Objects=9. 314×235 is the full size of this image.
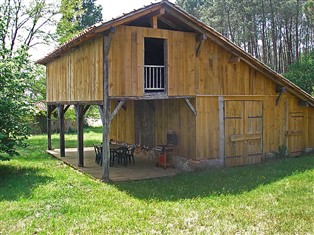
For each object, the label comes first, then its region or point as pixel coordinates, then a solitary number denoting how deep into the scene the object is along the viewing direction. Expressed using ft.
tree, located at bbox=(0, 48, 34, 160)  36.04
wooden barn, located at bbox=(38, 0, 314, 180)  34.63
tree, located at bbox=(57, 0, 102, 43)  88.38
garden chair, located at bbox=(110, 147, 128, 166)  44.47
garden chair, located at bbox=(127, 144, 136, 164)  45.44
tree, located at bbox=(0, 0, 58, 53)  88.33
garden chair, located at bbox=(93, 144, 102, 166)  45.12
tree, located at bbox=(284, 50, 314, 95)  79.87
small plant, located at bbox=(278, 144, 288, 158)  47.98
